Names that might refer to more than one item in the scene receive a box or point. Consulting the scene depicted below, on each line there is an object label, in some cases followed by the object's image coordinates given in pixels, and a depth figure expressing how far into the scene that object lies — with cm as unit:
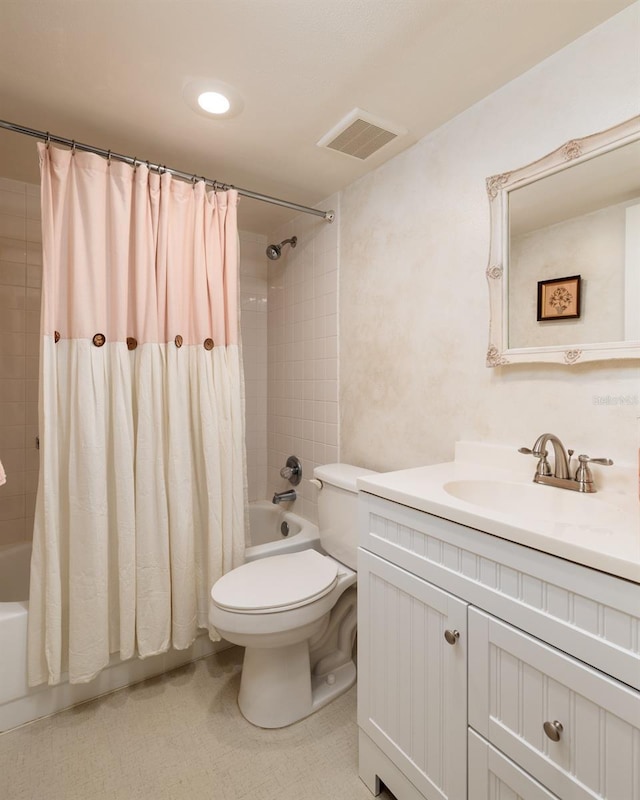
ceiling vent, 151
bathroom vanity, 70
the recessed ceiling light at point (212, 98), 134
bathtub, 142
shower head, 247
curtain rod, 136
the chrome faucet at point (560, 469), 112
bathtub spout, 242
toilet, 136
